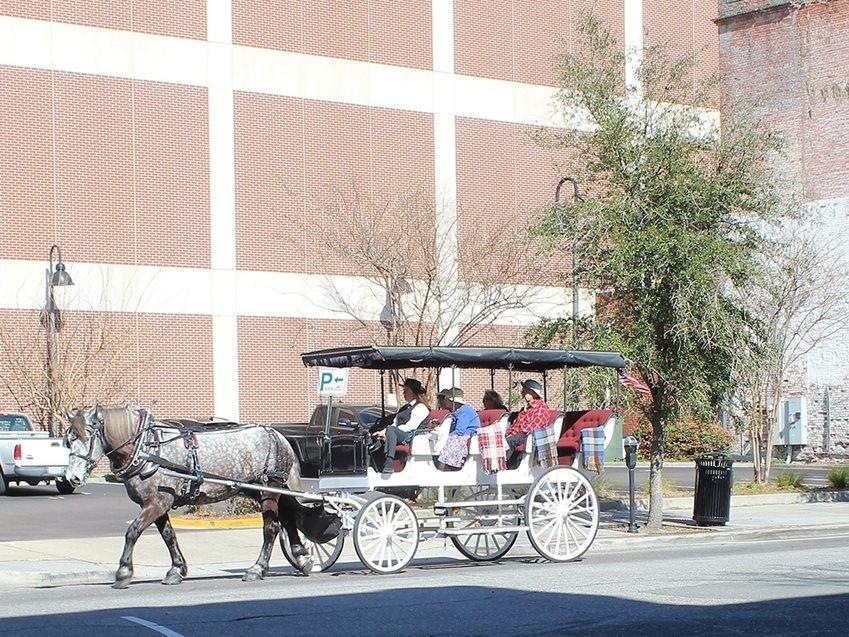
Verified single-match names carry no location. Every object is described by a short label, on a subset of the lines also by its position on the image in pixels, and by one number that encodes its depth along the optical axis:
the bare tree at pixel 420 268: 36.22
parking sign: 23.31
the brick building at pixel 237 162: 35.91
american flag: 20.03
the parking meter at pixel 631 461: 20.73
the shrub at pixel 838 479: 28.41
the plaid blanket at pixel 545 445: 16.05
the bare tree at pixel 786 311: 21.69
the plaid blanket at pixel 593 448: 16.17
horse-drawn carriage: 14.34
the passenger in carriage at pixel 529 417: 16.02
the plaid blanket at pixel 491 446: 15.56
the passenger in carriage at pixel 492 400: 16.61
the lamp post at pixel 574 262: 20.92
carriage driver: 15.12
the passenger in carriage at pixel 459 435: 15.39
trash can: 21.53
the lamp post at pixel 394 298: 34.49
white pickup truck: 28.58
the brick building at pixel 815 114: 42.47
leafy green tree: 20.33
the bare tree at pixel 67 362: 35.38
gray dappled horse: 13.95
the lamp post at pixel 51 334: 35.41
